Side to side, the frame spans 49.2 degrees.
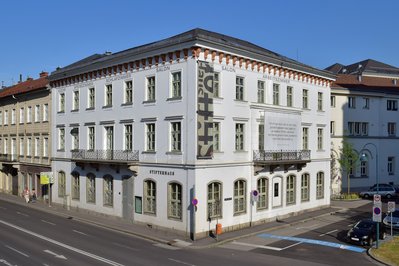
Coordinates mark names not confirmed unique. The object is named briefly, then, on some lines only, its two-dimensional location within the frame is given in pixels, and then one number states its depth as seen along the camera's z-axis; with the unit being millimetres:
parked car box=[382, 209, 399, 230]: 31234
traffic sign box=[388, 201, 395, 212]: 27356
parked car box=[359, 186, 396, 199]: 48219
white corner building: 28797
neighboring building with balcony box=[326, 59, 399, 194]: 53594
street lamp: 54578
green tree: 50400
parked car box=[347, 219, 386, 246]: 26547
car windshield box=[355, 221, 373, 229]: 27589
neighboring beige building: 45688
